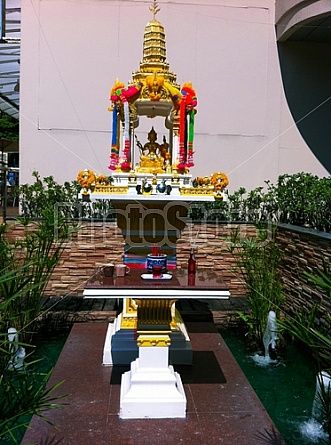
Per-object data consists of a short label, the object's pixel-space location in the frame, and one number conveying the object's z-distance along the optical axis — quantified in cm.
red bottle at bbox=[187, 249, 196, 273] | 399
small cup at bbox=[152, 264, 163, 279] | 373
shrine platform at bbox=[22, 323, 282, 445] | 315
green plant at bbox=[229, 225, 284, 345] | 546
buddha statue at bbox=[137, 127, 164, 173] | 448
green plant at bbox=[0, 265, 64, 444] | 190
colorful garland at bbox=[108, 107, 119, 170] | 443
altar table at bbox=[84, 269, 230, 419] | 339
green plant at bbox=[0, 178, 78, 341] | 473
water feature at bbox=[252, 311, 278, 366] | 530
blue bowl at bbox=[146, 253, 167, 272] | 379
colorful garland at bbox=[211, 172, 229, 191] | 431
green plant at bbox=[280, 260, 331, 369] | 215
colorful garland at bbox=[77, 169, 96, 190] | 412
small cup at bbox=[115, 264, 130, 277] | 380
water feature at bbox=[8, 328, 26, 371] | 494
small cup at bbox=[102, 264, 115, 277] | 384
